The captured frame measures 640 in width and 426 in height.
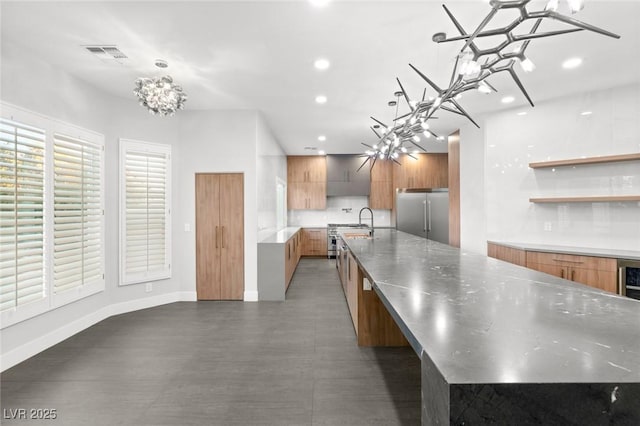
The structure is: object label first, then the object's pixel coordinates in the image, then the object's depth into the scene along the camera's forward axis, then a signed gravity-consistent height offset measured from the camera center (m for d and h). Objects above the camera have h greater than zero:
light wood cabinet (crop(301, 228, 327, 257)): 8.16 -0.79
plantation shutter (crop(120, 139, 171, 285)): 3.98 +0.03
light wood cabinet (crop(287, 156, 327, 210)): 8.38 +0.91
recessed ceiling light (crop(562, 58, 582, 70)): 3.10 +1.62
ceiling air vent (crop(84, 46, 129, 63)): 2.75 +1.56
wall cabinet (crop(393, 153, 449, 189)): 8.16 +1.12
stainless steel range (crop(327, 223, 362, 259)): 7.95 -0.75
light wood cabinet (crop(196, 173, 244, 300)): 4.44 -0.32
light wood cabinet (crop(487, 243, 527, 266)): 4.06 -0.62
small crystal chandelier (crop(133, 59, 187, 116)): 3.11 +1.30
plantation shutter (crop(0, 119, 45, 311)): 2.51 +0.00
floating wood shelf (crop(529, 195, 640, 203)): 3.61 +0.17
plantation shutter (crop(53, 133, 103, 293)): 3.09 +0.01
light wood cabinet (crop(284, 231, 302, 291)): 4.70 -0.81
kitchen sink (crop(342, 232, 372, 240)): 4.50 -0.34
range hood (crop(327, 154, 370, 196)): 8.27 +0.98
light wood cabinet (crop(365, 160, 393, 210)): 8.34 +0.70
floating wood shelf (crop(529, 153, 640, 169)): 3.59 +0.68
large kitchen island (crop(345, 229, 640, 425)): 0.67 -0.40
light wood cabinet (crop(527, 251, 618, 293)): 3.47 -0.71
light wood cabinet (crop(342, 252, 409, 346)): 2.87 -1.11
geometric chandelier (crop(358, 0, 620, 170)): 1.33 +0.90
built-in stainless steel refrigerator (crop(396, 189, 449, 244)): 7.37 -0.04
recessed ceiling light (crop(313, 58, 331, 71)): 3.01 +1.57
